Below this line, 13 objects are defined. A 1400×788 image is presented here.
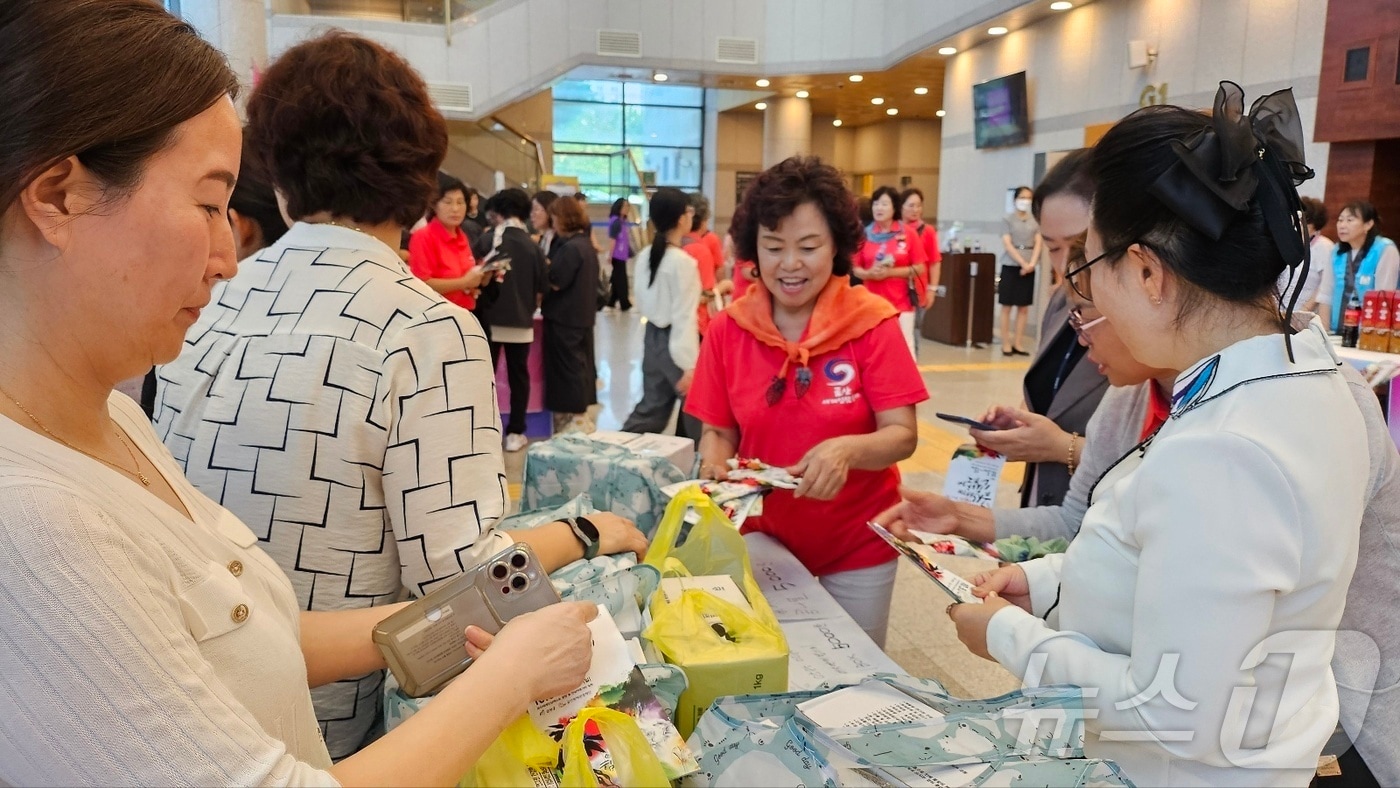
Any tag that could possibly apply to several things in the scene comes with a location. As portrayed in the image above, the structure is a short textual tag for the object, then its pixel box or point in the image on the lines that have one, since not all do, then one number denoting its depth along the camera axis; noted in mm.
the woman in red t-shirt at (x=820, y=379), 2268
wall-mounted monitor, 12289
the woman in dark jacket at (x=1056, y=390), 2098
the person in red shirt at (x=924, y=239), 8633
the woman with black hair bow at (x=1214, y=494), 1010
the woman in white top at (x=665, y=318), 5586
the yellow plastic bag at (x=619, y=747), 1107
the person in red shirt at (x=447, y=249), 5758
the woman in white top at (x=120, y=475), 670
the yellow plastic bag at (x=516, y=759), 1094
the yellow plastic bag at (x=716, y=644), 1362
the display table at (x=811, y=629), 1678
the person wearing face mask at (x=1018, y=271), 10578
